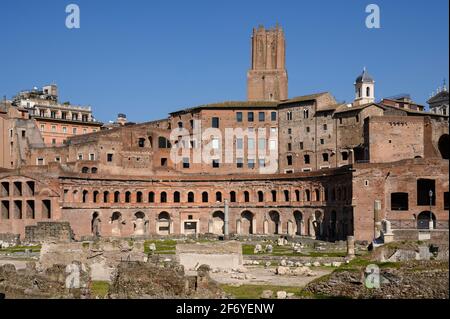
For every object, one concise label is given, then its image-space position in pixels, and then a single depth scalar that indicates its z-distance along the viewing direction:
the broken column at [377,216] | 53.91
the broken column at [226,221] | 67.14
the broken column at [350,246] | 47.20
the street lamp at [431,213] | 50.13
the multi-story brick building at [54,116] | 91.44
